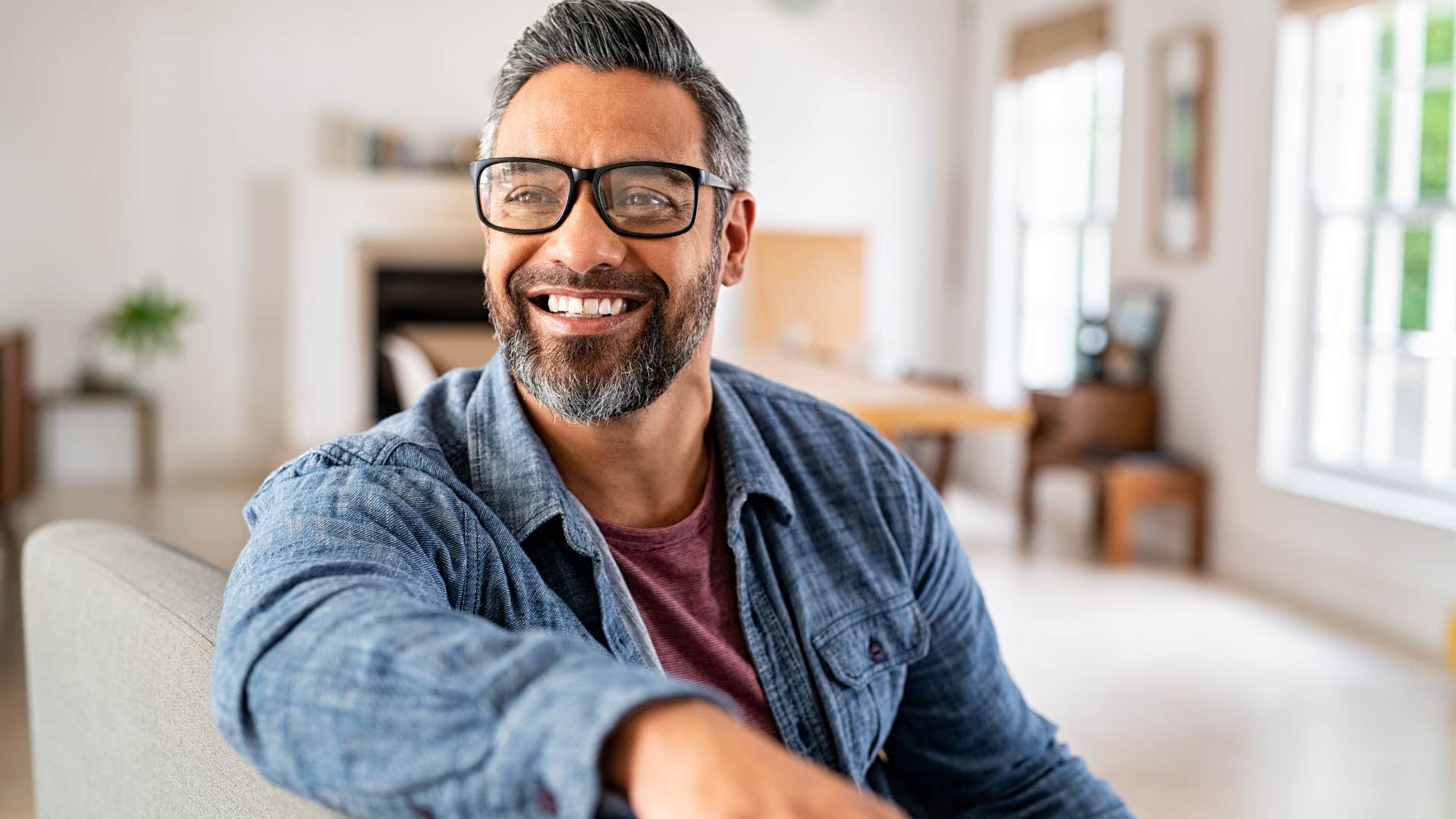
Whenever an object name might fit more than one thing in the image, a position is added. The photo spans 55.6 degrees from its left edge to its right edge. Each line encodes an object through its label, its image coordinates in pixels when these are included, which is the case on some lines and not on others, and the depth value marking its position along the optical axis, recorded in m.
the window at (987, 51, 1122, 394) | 6.74
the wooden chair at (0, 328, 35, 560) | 5.94
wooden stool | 5.65
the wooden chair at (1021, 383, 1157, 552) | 5.96
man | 0.75
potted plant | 6.88
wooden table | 3.96
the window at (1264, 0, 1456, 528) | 4.68
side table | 6.96
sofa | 1.03
